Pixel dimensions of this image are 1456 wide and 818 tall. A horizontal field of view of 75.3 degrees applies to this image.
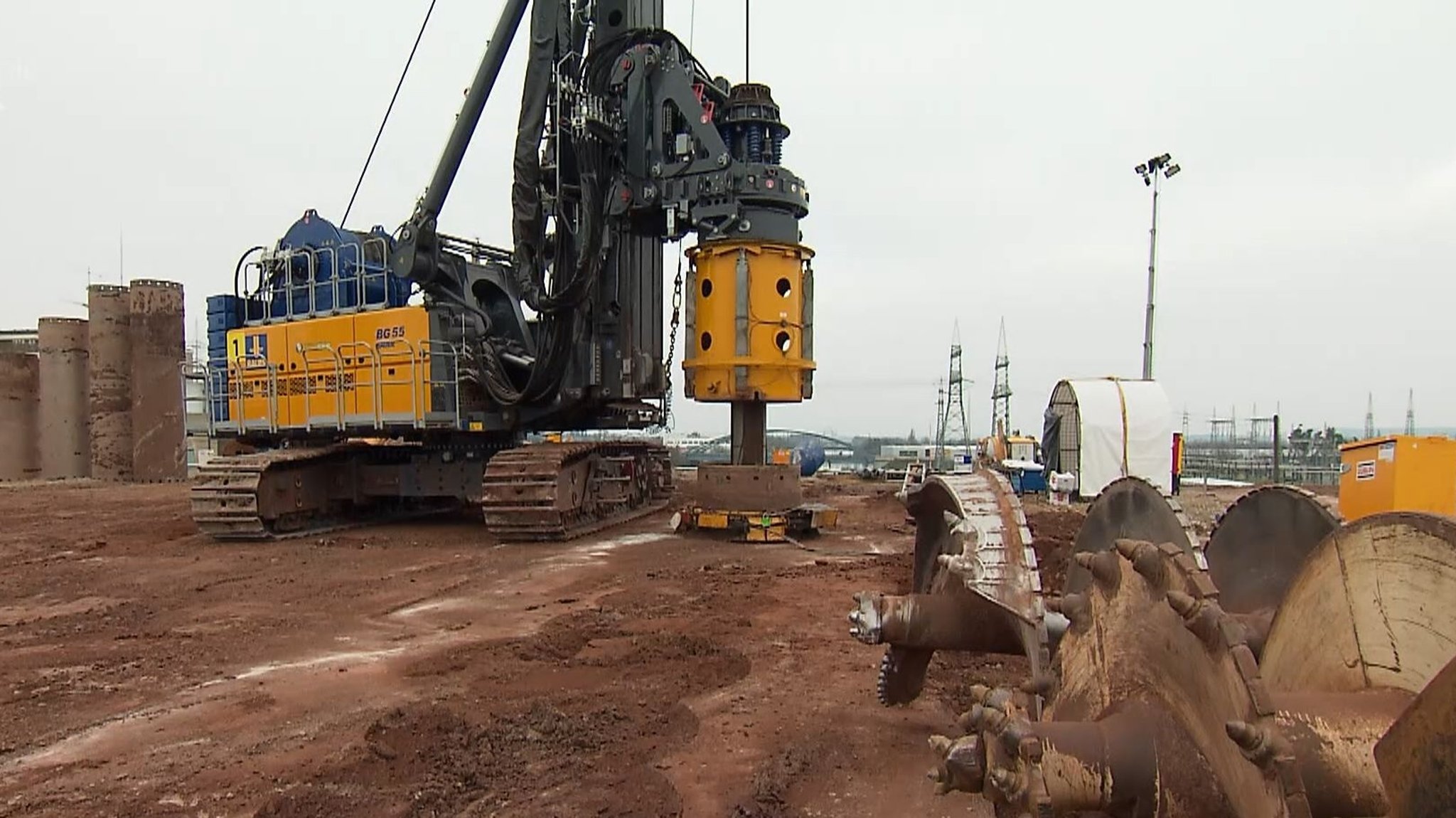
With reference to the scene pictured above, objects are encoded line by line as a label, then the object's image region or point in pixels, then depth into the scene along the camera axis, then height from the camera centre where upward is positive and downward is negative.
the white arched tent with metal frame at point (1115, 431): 18.38 -0.97
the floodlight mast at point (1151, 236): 17.81 +2.81
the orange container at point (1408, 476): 8.31 -0.84
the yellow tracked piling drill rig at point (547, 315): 11.35 +0.89
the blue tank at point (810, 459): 28.25 -2.37
